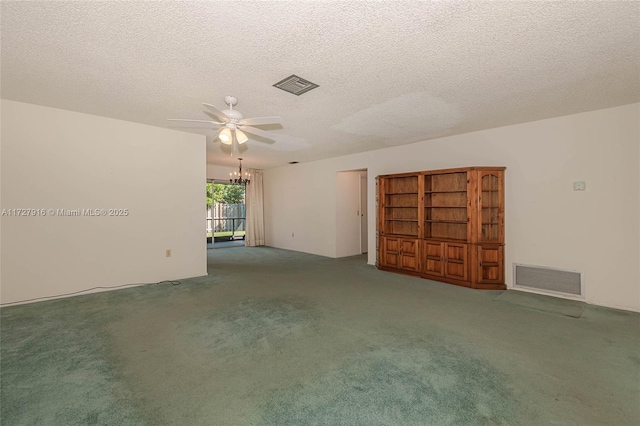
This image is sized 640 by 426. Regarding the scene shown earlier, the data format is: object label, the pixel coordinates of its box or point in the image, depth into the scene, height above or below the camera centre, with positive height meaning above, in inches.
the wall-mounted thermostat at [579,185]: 153.2 +10.9
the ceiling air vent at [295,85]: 113.3 +52.6
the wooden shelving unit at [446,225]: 177.9 -13.4
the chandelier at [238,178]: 356.5 +40.0
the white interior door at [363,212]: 316.8 -5.4
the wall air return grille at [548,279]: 155.4 -43.8
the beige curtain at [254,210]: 373.1 -2.1
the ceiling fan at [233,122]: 120.8 +39.1
